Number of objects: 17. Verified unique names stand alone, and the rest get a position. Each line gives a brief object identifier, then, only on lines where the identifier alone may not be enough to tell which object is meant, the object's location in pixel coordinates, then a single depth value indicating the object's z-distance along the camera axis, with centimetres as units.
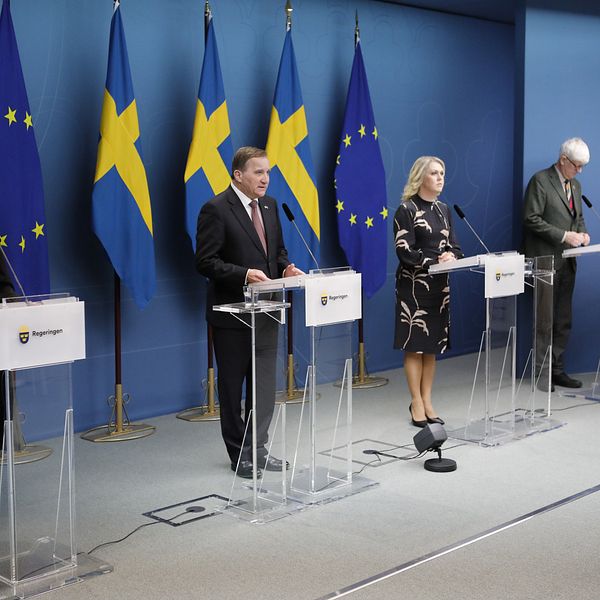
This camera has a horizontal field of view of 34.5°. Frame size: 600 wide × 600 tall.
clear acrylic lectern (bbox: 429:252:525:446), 565
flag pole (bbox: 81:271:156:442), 594
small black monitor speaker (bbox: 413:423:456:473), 504
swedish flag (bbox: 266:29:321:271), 679
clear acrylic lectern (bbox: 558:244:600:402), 695
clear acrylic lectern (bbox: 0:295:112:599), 341
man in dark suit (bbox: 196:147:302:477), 474
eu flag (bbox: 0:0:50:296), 536
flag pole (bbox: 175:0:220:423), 636
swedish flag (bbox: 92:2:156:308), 581
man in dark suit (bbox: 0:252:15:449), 405
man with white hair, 718
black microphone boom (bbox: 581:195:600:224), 772
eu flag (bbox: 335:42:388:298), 730
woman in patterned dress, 577
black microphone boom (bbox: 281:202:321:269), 436
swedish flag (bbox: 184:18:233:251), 620
